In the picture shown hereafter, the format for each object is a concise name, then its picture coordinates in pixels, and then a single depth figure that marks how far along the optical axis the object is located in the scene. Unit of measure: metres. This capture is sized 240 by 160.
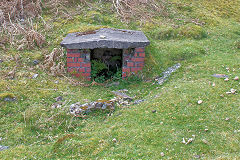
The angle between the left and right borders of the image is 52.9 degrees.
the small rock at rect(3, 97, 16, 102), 5.19
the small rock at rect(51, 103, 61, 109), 5.19
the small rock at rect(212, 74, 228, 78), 5.91
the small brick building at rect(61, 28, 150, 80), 6.38
